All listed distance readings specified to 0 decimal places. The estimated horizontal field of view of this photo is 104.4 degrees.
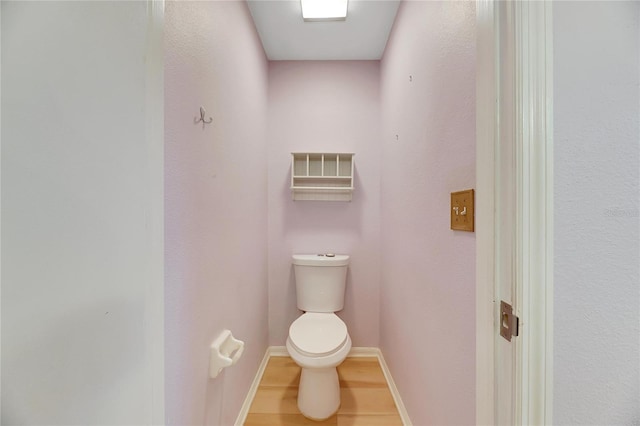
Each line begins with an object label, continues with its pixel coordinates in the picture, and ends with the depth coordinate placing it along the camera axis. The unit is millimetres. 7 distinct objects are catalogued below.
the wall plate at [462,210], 712
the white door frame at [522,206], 455
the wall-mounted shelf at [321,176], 1872
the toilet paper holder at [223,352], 921
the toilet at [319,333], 1294
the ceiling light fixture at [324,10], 1416
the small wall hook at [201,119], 855
